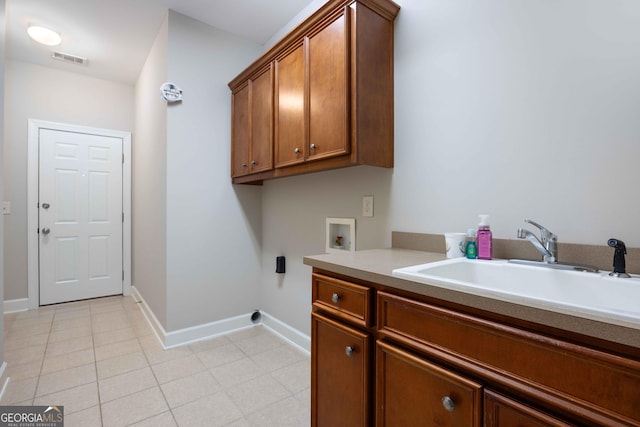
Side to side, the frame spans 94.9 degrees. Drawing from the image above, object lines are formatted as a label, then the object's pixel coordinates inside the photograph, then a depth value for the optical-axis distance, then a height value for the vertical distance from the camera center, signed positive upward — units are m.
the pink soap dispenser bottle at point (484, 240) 1.17 -0.10
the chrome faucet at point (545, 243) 1.01 -0.10
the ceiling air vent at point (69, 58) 2.98 +1.61
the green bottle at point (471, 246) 1.20 -0.13
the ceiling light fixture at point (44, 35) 2.55 +1.58
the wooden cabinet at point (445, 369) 0.57 -0.39
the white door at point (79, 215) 3.26 -0.03
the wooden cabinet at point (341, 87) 1.45 +0.68
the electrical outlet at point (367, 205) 1.76 +0.05
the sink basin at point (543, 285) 0.59 -0.20
